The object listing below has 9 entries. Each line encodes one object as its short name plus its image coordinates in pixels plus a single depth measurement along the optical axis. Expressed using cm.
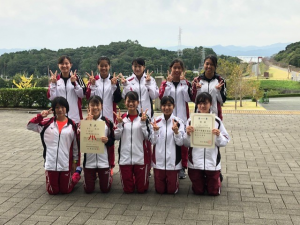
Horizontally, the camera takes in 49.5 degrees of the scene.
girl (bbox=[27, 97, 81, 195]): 435
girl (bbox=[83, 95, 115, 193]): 438
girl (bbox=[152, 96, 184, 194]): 432
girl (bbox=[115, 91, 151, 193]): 436
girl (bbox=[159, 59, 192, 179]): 477
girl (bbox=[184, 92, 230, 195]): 423
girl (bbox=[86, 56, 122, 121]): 480
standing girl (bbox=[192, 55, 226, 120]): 454
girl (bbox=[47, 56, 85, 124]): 475
